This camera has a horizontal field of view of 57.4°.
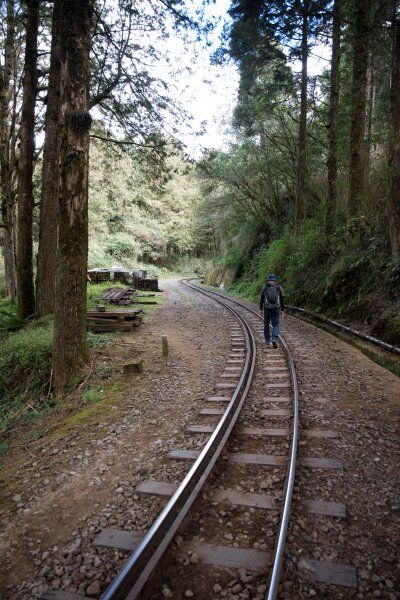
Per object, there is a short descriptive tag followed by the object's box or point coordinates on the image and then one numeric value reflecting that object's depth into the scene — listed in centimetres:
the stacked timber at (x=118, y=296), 1504
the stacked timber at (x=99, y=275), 2288
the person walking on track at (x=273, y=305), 920
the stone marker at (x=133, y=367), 748
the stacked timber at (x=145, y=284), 2426
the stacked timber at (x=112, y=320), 1095
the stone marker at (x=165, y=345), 864
